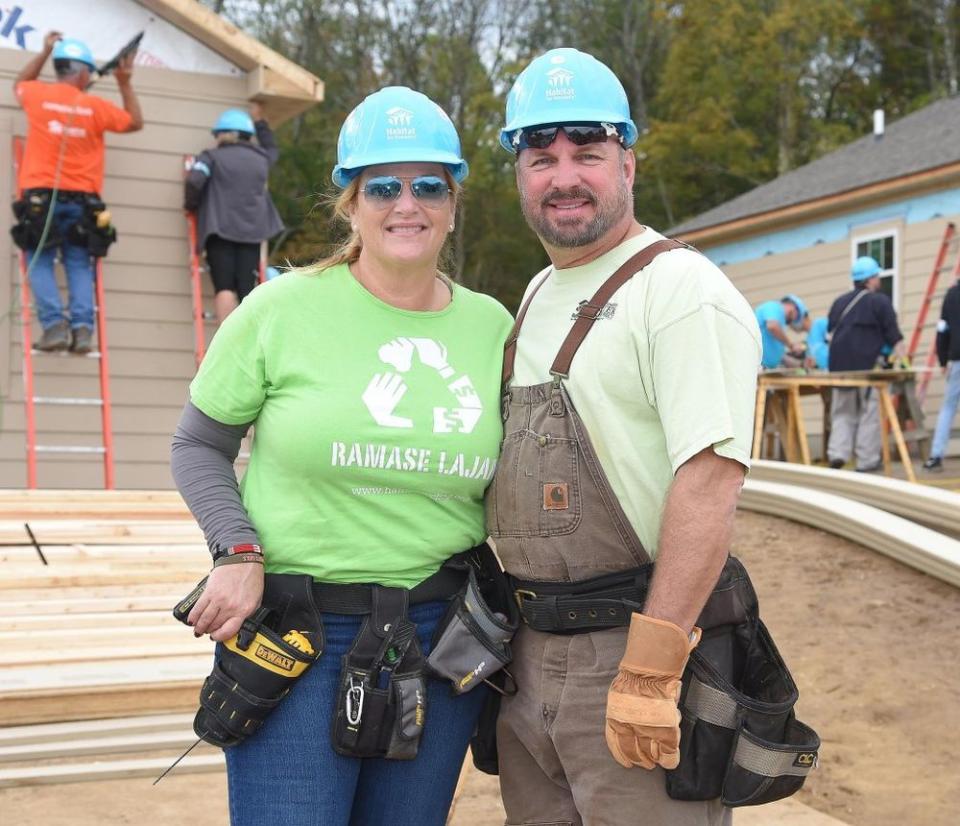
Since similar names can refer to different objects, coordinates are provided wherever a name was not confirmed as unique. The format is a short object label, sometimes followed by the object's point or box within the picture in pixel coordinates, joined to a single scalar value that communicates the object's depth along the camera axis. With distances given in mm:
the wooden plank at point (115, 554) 5617
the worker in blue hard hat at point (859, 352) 11094
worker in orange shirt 7941
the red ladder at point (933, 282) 13641
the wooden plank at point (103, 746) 4160
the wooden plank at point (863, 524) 6539
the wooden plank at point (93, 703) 4219
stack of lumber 4211
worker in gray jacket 8562
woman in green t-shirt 2412
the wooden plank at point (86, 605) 4926
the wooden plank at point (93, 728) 4184
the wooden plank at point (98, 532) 5902
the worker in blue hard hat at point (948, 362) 10883
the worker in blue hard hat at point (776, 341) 11945
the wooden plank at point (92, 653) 4355
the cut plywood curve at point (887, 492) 7441
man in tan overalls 2264
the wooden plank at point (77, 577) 5223
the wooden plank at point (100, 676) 4227
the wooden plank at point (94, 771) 4105
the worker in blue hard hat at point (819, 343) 13906
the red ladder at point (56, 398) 8156
